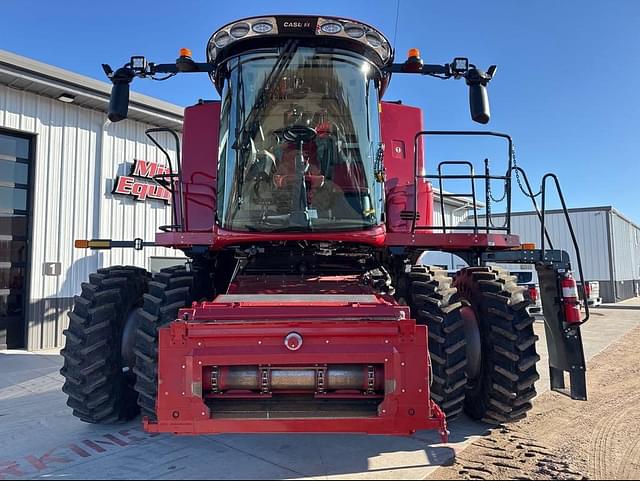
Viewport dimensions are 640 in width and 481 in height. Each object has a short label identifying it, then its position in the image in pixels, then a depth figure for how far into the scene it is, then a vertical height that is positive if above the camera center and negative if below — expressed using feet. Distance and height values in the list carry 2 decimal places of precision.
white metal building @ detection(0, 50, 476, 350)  30.17 +6.09
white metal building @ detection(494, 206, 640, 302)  72.13 +5.45
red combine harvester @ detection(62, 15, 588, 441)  10.28 -0.46
